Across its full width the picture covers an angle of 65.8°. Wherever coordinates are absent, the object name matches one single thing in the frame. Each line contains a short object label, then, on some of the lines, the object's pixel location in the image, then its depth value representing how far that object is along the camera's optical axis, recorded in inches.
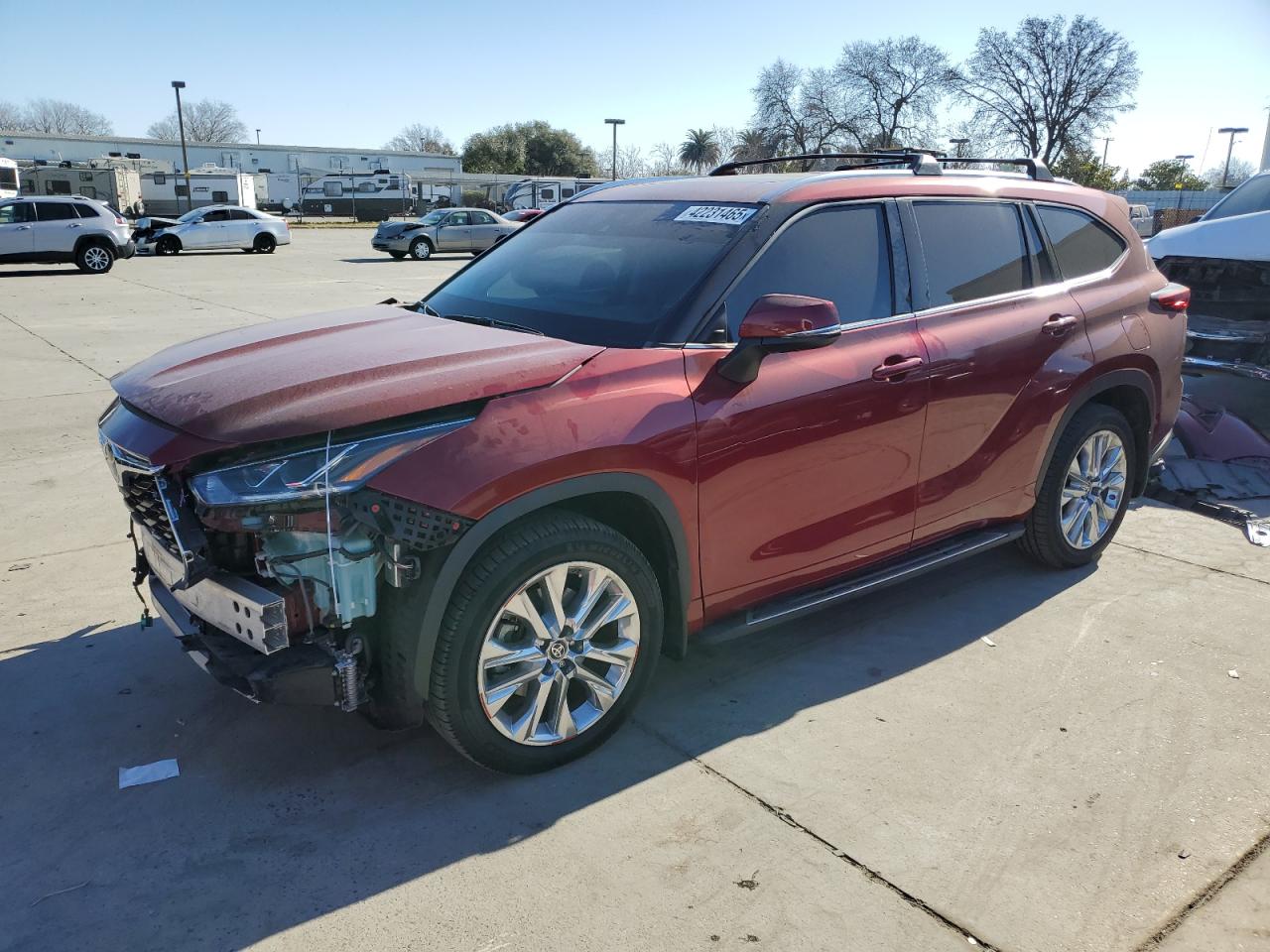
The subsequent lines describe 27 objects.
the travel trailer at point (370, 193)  2261.3
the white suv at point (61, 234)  872.9
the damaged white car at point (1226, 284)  283.9
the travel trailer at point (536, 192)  1731.1
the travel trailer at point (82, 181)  1674.5
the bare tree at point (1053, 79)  2058.3
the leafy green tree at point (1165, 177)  2615.7
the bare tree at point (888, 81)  2242.9
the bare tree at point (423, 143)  4022.9
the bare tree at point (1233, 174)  3567.9
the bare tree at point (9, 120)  4045.3
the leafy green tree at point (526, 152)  3442.4
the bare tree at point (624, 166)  3457.2
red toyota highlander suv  106.8
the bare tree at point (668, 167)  3297.2
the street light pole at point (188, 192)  1972.2
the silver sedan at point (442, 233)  1102.4
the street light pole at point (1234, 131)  2524.1
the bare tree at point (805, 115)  2337.6
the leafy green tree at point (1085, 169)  2048.8
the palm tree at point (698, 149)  3946.9
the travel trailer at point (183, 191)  2022.6
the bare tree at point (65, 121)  4407.0
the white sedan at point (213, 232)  1178.0
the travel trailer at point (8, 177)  1489.9
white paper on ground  122.0
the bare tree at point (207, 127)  4288.9
